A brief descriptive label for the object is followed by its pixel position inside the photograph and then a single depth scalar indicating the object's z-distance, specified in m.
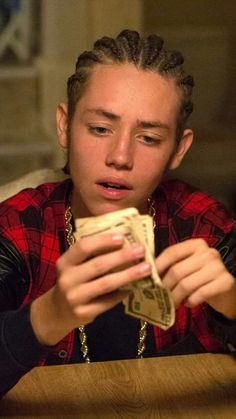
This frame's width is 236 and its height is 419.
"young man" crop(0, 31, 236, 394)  1.51
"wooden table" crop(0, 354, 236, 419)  1.60
